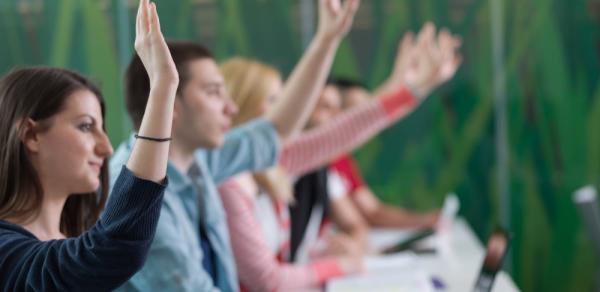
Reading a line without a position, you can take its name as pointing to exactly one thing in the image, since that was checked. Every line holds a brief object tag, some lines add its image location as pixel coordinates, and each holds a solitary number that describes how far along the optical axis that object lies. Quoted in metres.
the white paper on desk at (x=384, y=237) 5.72
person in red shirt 6.47
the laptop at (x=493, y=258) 3.19
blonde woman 3.73
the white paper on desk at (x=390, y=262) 4.53
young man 2.65
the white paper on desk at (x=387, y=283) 3.94
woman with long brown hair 1.74
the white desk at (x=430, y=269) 4.02
